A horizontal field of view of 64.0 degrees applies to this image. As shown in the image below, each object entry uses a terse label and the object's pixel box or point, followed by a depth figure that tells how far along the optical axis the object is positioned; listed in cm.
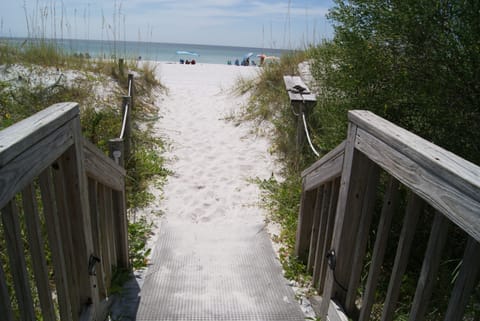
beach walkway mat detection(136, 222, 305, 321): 289
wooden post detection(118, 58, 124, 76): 956
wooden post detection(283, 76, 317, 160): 562
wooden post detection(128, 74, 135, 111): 832
